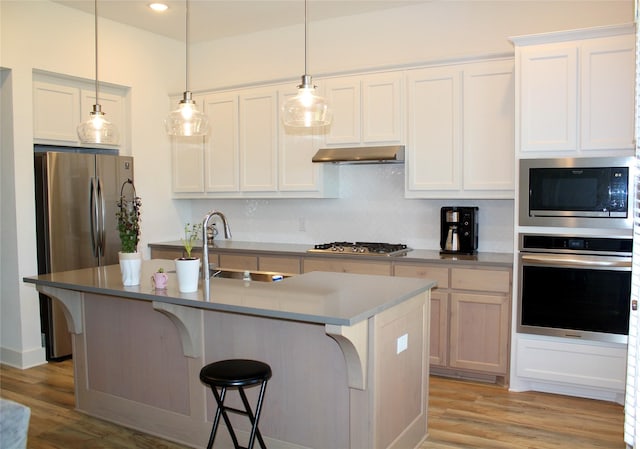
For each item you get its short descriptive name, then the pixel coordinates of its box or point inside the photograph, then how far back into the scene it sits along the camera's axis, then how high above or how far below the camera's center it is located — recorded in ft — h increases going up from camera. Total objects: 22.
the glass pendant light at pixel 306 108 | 9.21 +1.50
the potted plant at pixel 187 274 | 9.21 -1.27
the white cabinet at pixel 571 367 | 11.78 -3.71
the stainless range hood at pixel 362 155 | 14.52 +1.14
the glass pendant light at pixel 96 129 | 11.28 +1.38
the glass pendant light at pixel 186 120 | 10.43 +1.45
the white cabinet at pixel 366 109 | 14.80 +2.40
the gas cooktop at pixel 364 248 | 14.55 -1.41
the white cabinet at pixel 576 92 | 11.61 +2.27
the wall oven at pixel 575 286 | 11.66 -1.93
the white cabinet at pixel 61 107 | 15.39 +2.60
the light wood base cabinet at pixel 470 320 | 13.01 -2.93
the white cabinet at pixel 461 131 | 13.56 +1.67
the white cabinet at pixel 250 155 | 16.52 +1.32
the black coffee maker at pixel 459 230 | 14.67 -0.87
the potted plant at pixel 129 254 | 9.90 -1.02
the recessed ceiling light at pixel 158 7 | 15.65 +5.41
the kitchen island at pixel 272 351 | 8.24 -2.66
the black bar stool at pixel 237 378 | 7.78 -2.55
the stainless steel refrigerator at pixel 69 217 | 15.11 -0.56
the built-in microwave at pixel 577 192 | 11.61 +0.11
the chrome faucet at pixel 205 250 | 9.31 -0.92
